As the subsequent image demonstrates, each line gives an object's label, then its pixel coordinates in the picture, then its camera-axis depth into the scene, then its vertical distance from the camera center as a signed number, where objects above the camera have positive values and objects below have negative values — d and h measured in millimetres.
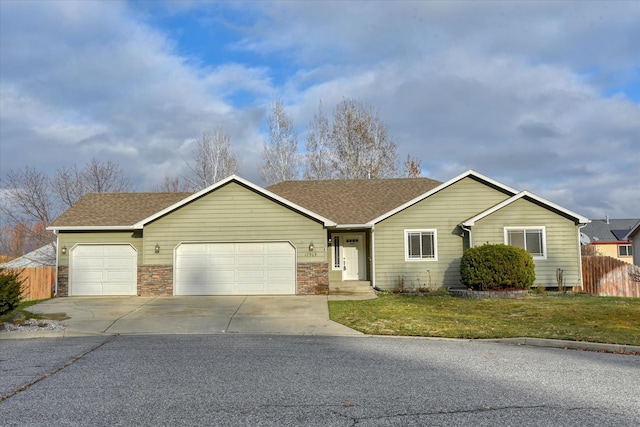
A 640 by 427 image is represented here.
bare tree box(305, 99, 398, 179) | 34969 +7771
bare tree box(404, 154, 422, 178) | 36688 +6670
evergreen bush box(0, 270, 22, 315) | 11805 -610
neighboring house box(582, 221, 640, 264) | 48875 +2127
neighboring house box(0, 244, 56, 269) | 31312 +547
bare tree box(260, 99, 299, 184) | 34406 +6787
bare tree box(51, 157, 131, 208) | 33719 +5558
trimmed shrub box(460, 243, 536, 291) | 17156 -312
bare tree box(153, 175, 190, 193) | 42450 +6758
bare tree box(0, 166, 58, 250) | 32125 +3767
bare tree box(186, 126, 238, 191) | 34438 +6840
